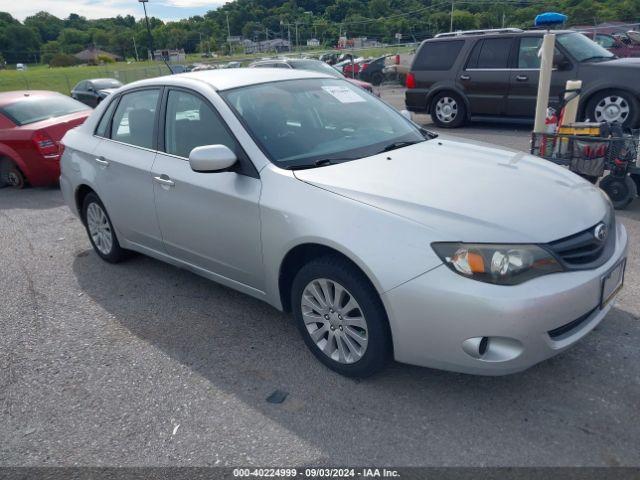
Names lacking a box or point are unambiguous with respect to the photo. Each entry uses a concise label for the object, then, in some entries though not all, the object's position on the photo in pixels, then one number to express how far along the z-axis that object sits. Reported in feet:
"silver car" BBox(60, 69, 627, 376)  8.55
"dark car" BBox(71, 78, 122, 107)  62.95
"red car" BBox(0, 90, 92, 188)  26.84
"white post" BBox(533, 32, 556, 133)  20.61
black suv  30.19
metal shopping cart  18.11
